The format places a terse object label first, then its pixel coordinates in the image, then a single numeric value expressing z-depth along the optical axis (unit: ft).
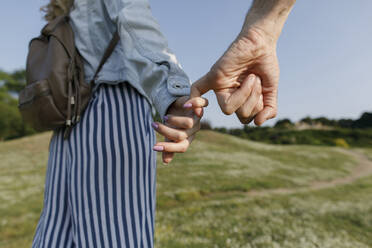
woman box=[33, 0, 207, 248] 1.82
